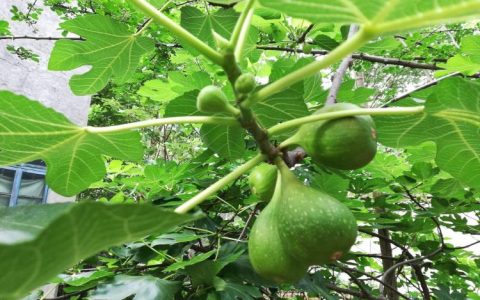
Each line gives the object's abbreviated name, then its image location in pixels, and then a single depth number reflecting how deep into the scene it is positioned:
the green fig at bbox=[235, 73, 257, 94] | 0.17
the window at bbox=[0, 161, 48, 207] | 2.25
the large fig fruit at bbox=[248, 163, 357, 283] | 0.17
